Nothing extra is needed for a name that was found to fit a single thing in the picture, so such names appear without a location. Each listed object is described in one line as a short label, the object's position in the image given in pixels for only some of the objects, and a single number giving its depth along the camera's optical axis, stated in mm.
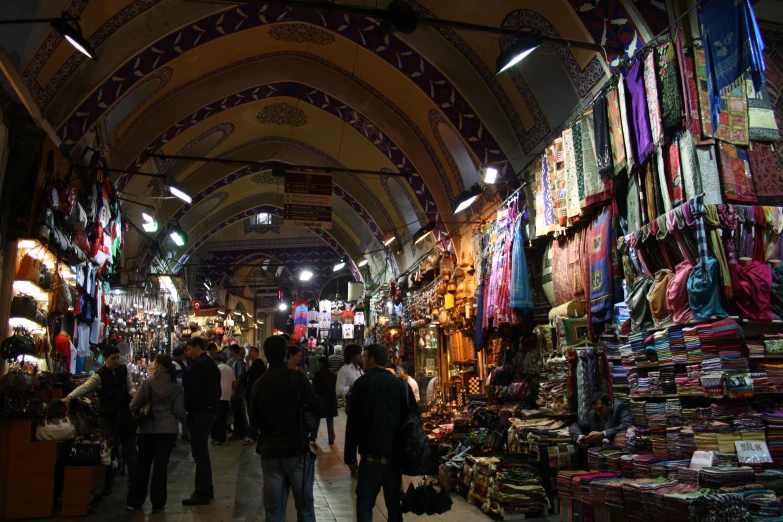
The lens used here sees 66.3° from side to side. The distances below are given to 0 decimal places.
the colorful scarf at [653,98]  4801
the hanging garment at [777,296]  4316
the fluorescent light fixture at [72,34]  5203
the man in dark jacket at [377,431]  3596
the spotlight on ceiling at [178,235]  12281
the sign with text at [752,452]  3920
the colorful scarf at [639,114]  4969
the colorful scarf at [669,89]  4676
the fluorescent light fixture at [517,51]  5219
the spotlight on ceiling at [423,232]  9739
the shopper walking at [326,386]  8461
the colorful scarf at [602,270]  5531
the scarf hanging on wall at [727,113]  4531
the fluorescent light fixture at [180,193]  9656
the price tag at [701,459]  3959
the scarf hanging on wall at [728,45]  4090
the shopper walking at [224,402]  8547
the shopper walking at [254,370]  7828
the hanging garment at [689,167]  4512
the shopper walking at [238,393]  9062
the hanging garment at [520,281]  7039
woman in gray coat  4969
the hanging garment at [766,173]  4734
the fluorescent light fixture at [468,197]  8055
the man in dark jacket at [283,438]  3668
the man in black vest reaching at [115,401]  5586
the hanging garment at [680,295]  4414
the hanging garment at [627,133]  5172
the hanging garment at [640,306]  4945
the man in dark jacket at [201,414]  5285
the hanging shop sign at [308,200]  9859
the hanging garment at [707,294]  4172
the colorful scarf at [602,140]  5516
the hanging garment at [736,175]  4488
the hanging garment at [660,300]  4656
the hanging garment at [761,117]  4672
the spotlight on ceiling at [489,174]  7473
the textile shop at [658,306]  4055
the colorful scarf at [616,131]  5344
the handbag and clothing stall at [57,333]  5055
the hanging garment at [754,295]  4230
